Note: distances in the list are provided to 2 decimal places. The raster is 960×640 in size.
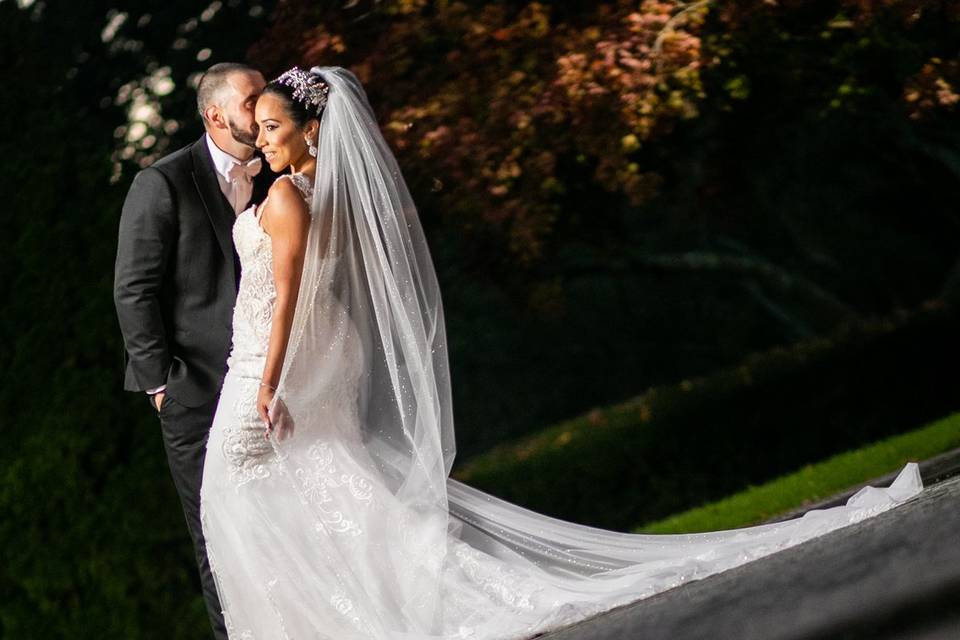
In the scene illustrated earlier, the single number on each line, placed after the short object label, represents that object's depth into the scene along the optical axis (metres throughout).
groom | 9.75
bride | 8.70
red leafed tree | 14.53
